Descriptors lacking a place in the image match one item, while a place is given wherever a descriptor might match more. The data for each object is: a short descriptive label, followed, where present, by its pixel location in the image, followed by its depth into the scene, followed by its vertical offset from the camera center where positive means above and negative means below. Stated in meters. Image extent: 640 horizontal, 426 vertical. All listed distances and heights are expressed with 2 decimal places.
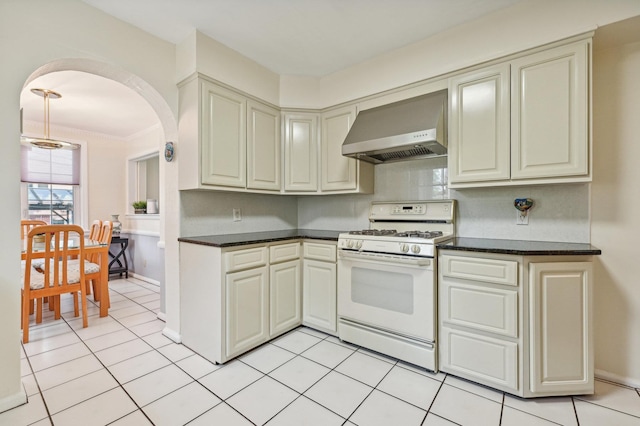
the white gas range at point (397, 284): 1.96 -0.56
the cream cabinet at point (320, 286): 2.51 -0.69
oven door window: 2.06 -0.61
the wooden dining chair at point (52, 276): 2.46 -0.63
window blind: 4.16 +0.71
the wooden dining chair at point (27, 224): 3.45 -0.17
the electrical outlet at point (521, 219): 2.12 -0.06
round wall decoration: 2.41 +0.52
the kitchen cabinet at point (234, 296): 2.06 -0.68
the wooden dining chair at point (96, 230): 3.77 -0.26
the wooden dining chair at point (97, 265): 3.03 -0.63
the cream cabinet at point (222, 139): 2.22 +0.62
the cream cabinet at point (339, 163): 2.72 +0.48
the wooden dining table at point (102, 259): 2.93 -0.53
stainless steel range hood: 2.11 +0.64
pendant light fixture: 3.04 +1.11
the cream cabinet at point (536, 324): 1.65 -0.68
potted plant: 4.53 +0.08
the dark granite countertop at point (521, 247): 1.61 -0.23
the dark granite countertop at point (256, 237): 2.14 -0.23
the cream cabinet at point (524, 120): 1.74 +0.61
